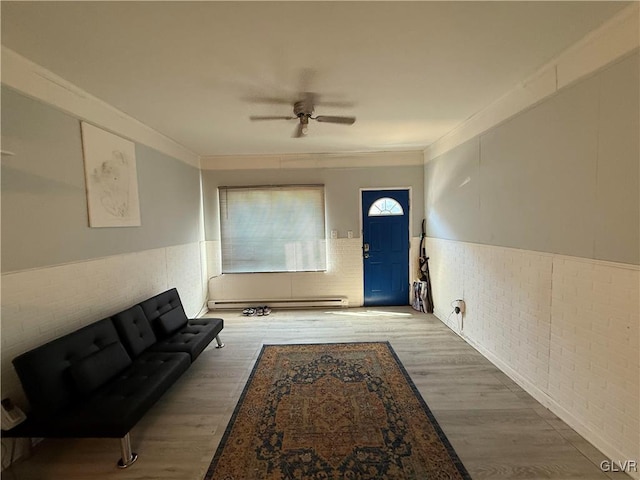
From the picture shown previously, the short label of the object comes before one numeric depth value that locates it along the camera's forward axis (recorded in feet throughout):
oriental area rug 5.69
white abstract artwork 8.19
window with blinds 16.08
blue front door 16.25
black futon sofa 5.58
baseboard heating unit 16.21
